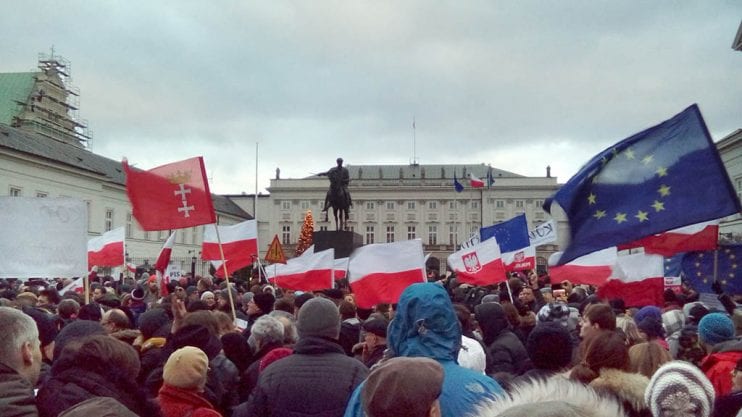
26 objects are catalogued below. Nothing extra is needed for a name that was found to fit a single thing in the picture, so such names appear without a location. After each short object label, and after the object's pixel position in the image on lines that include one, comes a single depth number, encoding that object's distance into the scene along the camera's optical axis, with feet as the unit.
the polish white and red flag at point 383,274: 26.45
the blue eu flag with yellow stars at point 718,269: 25.48
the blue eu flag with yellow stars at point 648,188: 13.92
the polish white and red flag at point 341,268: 50.98
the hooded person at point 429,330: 8.48
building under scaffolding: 187.32
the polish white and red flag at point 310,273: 35.96
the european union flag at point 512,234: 42.06
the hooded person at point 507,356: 16.86
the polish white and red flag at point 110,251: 44.50
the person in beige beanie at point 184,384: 10.98
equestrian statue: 81.71
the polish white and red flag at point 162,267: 30.40
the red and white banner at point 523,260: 44.86
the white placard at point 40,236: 23.43
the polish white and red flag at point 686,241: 24.53
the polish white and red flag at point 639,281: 24.61
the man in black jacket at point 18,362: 8.49
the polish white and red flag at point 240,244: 39.27
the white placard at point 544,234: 48.83
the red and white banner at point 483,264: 34.50
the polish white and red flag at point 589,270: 32.81
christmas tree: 161.48
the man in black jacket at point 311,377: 11.23
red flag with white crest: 27.73
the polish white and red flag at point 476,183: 130.41
